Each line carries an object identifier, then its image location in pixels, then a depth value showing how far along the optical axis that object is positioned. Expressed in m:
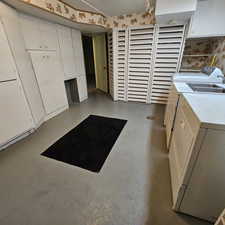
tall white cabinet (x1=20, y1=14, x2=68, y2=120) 2.22
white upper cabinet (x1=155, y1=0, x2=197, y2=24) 1.96
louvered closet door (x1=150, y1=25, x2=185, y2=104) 2.75
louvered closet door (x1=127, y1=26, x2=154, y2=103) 2.98
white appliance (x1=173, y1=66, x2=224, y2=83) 2.00
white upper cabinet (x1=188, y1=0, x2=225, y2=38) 2.12
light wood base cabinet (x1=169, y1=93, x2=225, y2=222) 0.74
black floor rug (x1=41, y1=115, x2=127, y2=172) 1.68
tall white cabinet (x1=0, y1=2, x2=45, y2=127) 1.74
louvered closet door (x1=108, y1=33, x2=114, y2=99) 3.44
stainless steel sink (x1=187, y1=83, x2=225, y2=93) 1.67
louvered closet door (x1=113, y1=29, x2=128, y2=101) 3.14
